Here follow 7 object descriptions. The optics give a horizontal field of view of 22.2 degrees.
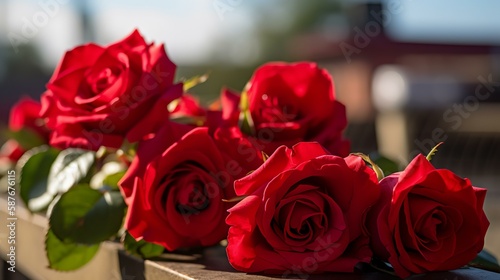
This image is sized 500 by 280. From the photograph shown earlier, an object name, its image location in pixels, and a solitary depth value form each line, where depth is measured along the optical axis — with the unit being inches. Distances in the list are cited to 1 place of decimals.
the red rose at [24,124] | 48.9
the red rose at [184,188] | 32.2
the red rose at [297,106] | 34.1
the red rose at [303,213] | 28.9
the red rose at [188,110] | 36.8
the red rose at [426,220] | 28.8
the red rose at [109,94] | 34.2
